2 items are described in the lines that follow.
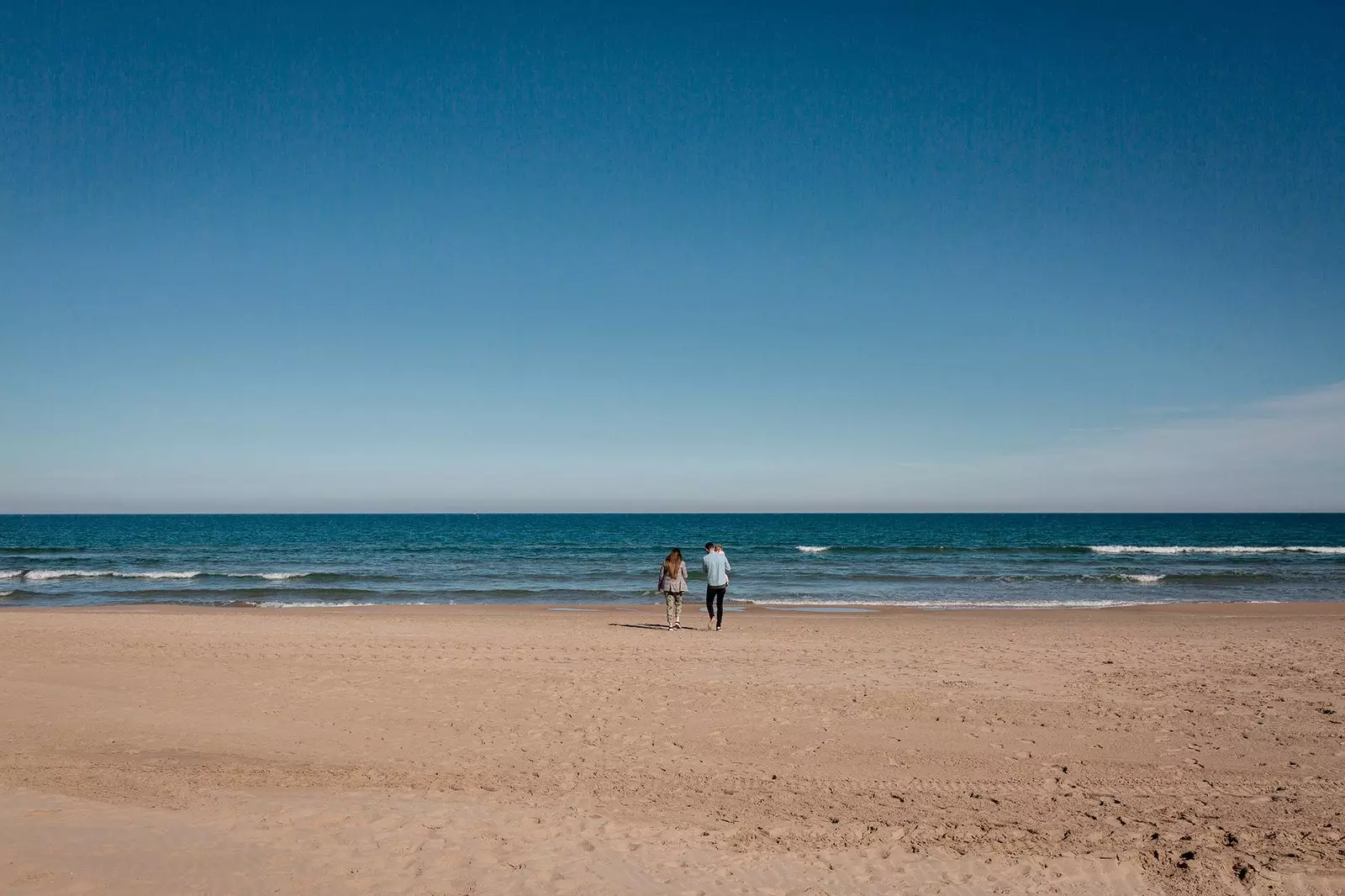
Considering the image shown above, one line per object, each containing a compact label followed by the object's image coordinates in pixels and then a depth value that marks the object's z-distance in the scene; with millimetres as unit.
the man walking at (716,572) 15820
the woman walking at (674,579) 16359
